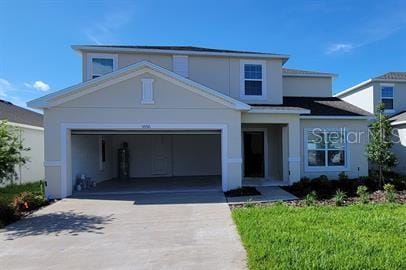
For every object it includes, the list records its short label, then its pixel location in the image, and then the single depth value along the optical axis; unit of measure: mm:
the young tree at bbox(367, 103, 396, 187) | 13703
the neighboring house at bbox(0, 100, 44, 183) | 17369
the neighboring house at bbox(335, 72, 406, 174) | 20375
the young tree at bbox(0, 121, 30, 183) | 9453
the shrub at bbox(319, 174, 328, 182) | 14428
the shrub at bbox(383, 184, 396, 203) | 10930
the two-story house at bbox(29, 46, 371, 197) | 12602
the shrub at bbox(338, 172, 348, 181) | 14873
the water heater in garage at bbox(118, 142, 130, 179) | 18609
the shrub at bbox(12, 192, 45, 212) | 10255
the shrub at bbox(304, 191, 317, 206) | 10516
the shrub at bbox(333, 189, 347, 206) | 10359
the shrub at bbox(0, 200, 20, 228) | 8779
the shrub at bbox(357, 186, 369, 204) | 10805
